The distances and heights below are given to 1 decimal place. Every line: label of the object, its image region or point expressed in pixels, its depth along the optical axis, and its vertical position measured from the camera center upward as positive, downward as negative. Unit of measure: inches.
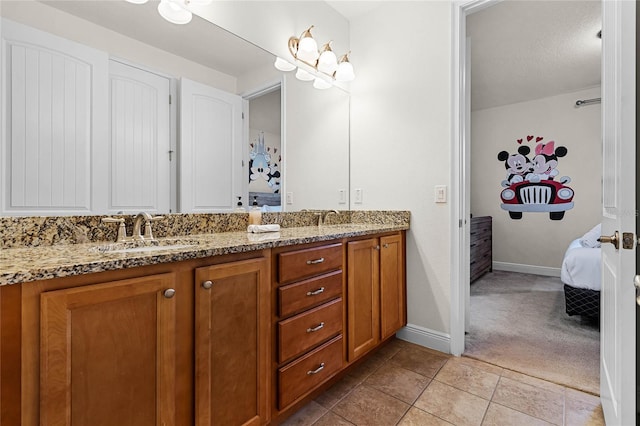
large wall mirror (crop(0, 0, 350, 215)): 45.3 +18.8
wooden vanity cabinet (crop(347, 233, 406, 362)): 69.9 -19.9
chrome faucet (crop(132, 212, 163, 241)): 52.9 -2.5
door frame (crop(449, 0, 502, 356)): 82.0 +12.0
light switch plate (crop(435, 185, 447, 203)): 84.2 +4.9
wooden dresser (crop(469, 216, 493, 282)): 155.2 -19.1
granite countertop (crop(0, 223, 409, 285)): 29.2 -5.2
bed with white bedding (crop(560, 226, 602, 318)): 97.2 -22.3
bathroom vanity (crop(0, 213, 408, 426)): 29.3 -14.9
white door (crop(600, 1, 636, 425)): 38.3 +1.4
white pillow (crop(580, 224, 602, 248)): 114.3 -10.7
